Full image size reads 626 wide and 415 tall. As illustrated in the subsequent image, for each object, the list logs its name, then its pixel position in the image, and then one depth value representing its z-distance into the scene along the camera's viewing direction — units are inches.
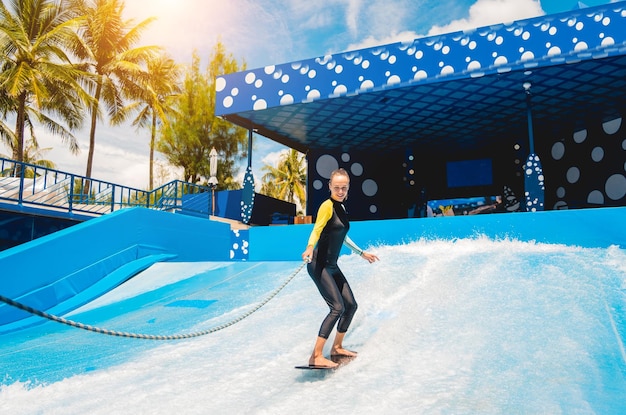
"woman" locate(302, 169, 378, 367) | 143.6
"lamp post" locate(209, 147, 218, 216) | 483.8
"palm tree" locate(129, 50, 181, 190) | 1027.9
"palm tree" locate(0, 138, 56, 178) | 1227.9
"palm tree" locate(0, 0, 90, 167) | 645.3
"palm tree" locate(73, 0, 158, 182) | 850.8
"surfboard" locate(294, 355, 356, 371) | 143.4
